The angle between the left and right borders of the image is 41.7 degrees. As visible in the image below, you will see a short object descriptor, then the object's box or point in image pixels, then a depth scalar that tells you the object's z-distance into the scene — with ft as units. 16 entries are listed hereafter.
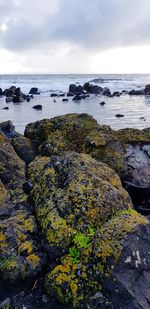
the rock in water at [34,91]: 104.97
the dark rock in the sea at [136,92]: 95.48
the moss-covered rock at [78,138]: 13.35
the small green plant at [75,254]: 7.62
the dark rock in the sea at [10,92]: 89.23
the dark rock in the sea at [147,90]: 96.72
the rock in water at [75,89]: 104.50
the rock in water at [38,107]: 53.03
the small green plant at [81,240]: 7.76
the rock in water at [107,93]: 91.66
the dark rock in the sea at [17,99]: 71.77
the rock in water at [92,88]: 105.16
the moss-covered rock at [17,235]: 7.84
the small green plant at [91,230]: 8.05
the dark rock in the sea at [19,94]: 81.62
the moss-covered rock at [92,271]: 7.15
